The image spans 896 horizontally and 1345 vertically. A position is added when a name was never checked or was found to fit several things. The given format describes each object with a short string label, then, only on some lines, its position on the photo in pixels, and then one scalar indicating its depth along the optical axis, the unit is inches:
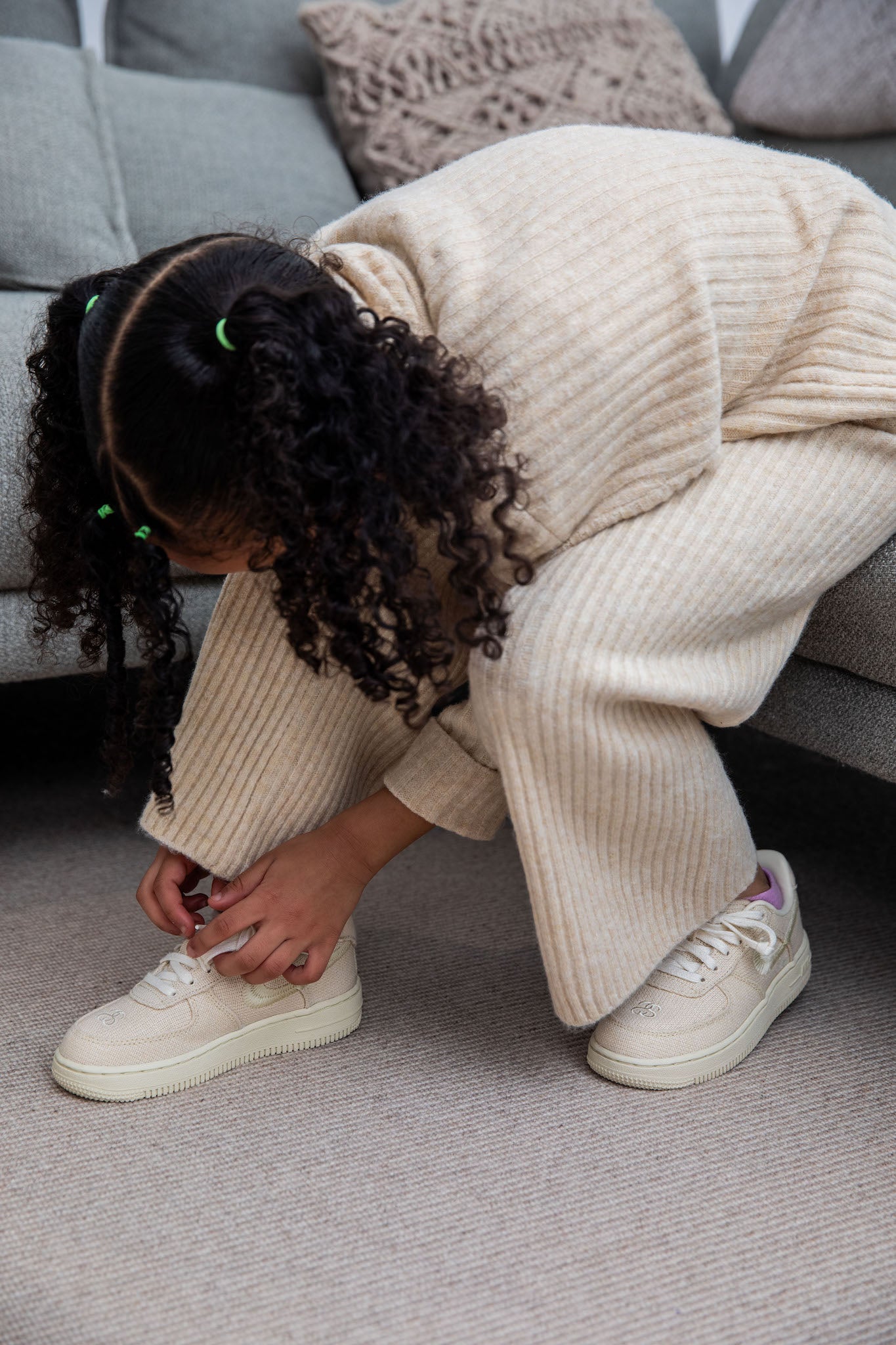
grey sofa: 39.3
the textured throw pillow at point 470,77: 57.0
